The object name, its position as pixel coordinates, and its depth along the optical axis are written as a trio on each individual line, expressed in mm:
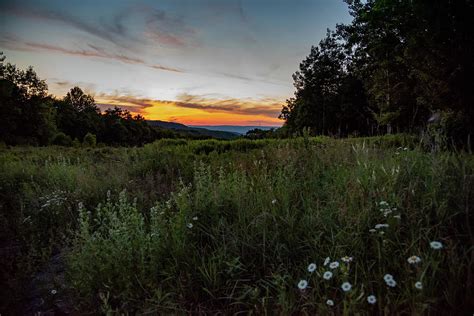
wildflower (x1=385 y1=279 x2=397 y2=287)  1790
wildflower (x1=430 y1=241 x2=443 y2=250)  1892
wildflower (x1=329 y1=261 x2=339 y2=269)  2090
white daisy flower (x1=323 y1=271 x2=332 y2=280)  1983
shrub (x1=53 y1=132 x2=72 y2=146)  45078
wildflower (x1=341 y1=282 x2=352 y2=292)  1819
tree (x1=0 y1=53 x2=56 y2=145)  40969
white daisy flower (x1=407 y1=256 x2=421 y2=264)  1869
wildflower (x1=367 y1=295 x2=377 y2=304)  1766
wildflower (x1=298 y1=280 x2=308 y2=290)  1956
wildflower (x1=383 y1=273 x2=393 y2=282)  1832
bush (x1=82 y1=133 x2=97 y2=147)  46238
